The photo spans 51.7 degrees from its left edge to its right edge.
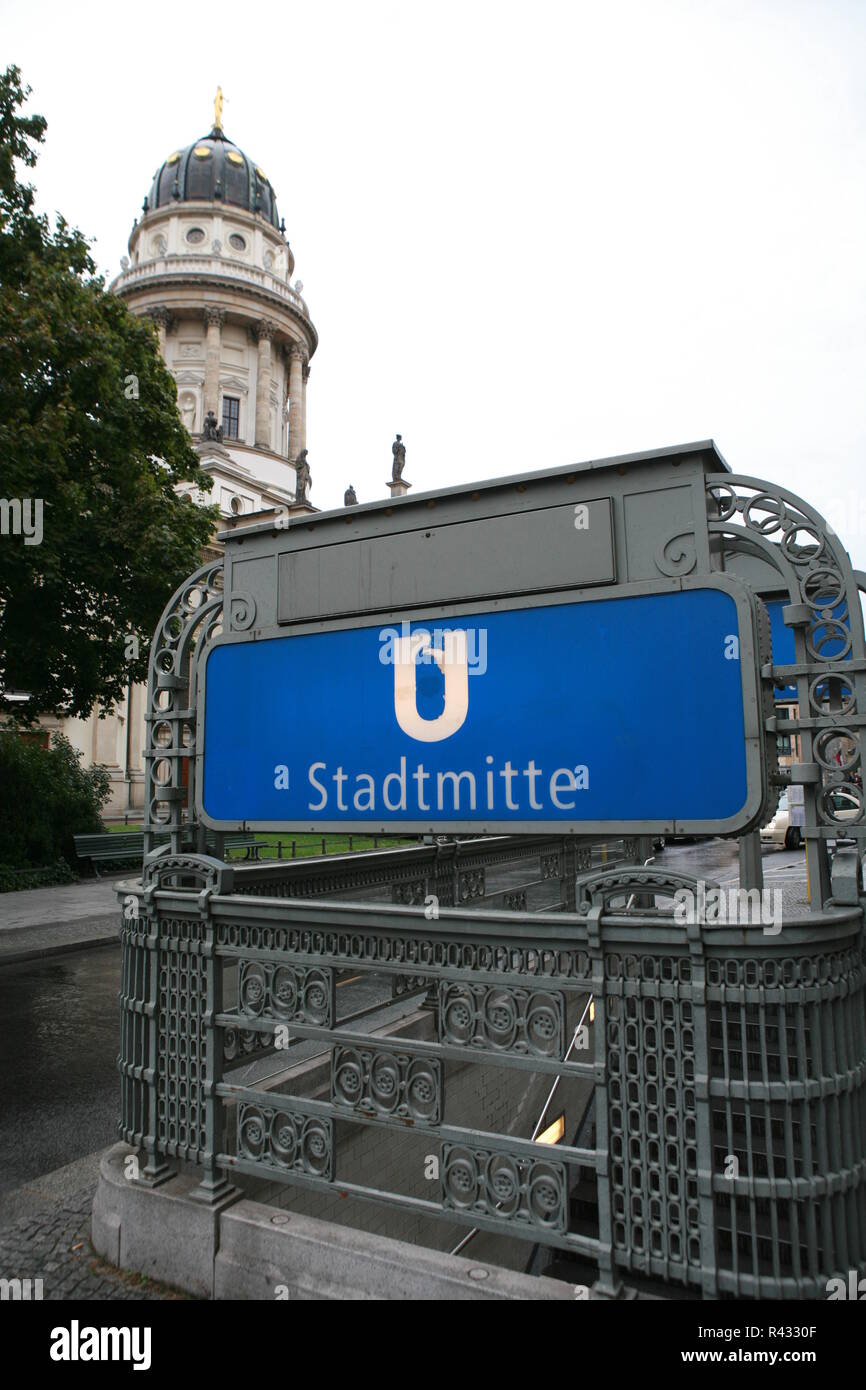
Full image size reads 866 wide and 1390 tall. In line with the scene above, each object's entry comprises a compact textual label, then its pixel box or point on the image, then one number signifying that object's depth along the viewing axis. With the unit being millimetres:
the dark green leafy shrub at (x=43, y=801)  21609
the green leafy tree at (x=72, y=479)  14695
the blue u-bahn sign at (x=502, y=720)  3463
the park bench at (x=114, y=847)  22906
